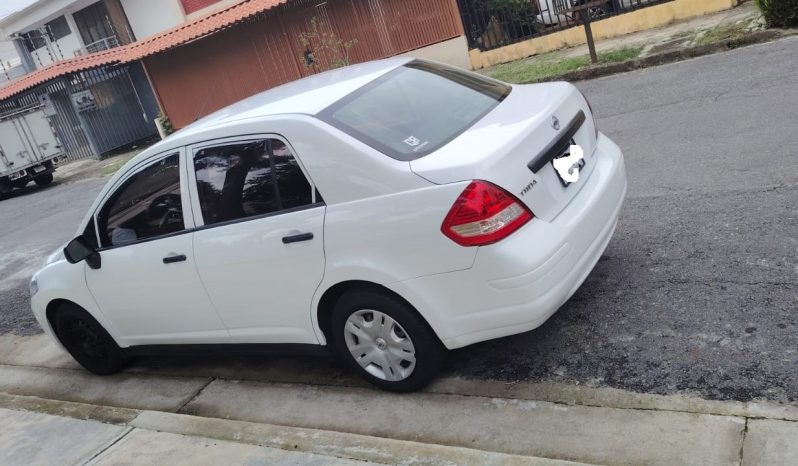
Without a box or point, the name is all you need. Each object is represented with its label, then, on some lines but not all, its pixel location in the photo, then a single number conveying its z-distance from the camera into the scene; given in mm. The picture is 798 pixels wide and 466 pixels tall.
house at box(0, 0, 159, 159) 24094
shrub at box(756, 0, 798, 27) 10008
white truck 20062
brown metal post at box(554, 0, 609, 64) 11086
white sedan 3555
